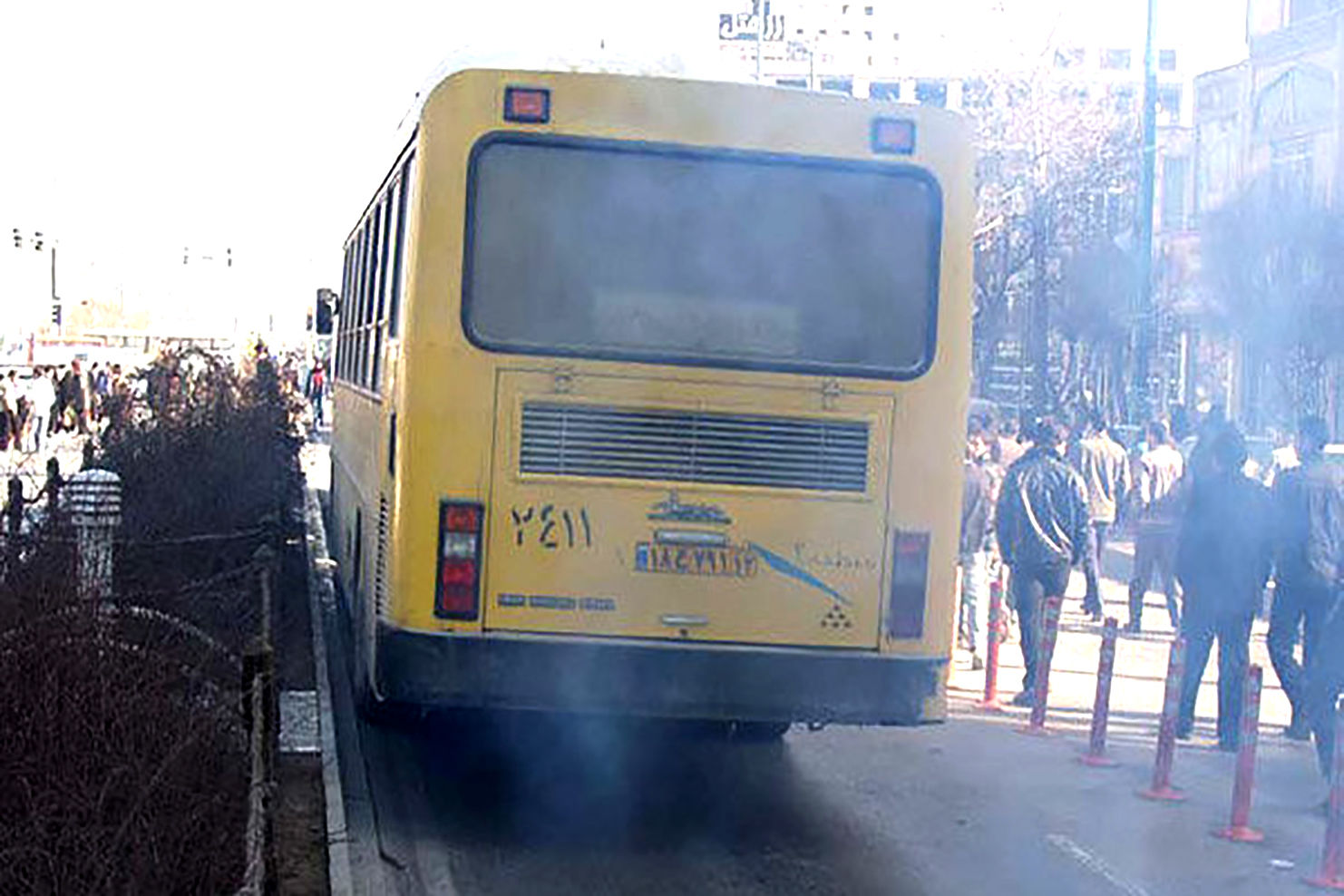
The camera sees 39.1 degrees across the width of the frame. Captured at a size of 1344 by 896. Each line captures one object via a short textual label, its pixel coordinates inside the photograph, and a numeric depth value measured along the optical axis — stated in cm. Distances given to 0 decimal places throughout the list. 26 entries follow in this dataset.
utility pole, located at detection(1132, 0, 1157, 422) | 2120
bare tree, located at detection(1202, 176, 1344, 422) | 3069
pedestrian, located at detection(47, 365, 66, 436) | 3503
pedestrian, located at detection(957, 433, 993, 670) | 1291
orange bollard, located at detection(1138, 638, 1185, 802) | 911
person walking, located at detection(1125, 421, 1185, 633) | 1520
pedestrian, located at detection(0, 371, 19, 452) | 3062
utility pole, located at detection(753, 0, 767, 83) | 4412
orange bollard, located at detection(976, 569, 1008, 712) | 1153
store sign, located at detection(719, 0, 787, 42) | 7571
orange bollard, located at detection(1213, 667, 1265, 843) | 820
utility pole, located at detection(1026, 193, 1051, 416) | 3519
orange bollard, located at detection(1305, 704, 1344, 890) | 764
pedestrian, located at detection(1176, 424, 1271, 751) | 1021
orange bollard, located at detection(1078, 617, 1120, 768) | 980
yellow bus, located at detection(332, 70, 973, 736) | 746
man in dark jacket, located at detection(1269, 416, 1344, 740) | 1013
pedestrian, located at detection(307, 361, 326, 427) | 4266
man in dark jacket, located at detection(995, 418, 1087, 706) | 1159
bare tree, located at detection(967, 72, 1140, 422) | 3488
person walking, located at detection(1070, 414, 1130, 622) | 1560
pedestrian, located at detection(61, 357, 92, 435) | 3468
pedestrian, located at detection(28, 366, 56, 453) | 3319
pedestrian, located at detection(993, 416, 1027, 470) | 1572
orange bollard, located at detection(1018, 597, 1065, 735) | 1072
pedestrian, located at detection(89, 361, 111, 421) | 2866
